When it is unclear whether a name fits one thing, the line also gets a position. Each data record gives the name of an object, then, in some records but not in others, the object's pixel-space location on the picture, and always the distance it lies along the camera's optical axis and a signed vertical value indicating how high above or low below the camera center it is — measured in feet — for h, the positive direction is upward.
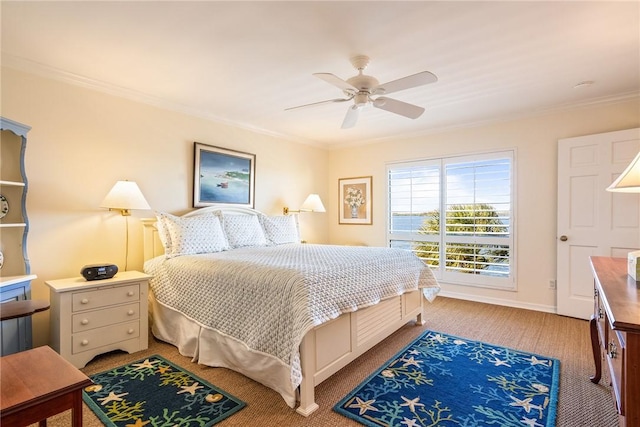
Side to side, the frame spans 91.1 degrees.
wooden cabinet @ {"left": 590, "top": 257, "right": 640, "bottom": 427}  3.31 -1.46
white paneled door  10.75 +0.12
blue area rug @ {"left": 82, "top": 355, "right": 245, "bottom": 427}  6.06 -3.98
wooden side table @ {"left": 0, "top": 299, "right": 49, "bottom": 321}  4.80 -1.57
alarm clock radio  8.48 -1.64
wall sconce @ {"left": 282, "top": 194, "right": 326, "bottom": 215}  16.14 +0.39
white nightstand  7.88 -2.78
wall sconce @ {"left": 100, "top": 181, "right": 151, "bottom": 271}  9.33 +0.44
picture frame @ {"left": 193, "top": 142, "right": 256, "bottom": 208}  12.54 +1.56
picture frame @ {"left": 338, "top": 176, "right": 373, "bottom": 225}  17.57 +0.76
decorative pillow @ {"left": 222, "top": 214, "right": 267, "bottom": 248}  11.51 -0.67
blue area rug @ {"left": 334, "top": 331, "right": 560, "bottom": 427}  6.12 -3.95
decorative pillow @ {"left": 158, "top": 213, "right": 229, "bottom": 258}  9.92 -0.74
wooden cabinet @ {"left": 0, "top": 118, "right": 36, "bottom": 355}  7.67 -0.14
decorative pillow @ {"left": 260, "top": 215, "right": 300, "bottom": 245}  13.10 -0.68
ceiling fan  7.16 +3.11
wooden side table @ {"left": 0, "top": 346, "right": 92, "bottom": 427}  3.33 -2.01
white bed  6.42 -2.13
